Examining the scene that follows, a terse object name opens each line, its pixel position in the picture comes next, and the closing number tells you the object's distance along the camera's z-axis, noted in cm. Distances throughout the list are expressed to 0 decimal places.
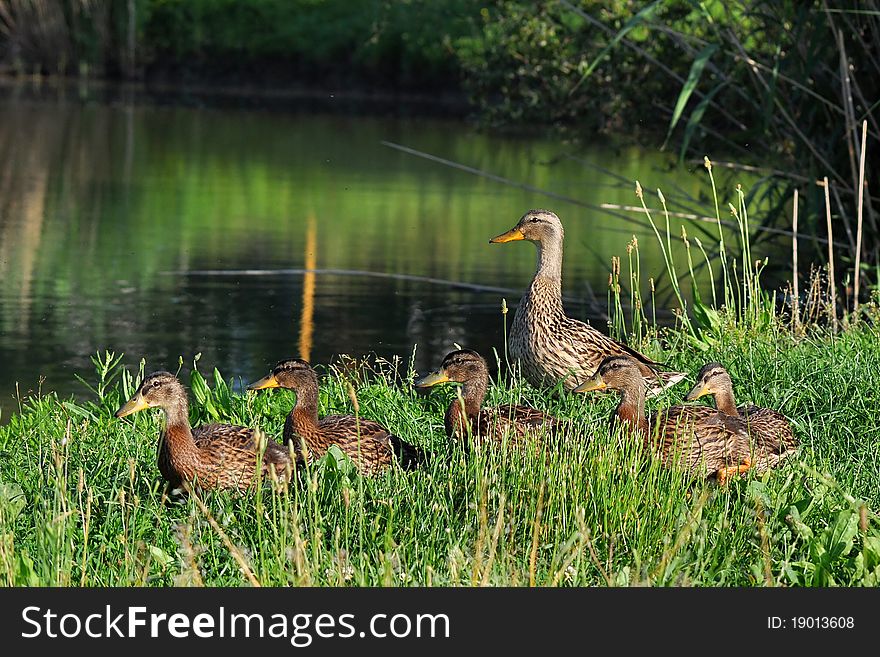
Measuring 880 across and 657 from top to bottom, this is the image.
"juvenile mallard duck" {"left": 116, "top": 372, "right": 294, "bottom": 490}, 1320
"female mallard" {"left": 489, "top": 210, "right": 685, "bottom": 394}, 1687
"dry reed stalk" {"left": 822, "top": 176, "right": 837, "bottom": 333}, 1928
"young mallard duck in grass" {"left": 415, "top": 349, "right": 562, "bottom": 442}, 1356
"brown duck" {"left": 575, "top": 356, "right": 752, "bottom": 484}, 1323
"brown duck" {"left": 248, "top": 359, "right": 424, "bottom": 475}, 1377
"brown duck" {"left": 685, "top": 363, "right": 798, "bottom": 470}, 1383
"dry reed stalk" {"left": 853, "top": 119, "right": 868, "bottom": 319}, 1934
